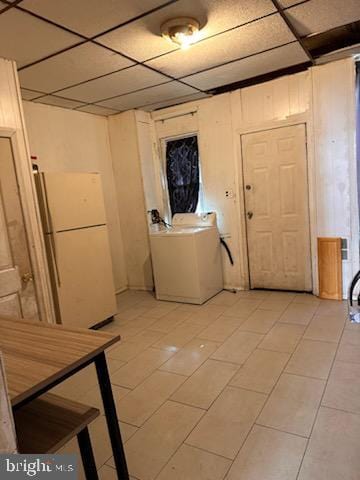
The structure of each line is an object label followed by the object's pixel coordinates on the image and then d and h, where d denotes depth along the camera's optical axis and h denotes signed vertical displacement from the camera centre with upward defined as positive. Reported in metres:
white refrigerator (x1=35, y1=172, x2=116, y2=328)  3.00 -0.45
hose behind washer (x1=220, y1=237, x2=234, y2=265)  4.27 -0.79
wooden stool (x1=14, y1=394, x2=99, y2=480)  1.16 -0.83
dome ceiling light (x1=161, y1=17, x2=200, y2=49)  2.21 +1.10
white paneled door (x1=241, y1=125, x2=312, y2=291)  3.69 -0.30
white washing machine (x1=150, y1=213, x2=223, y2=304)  3.83 -0.85
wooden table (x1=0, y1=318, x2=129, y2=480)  1.03 -0.53
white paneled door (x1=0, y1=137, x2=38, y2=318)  2.54 -0.34
